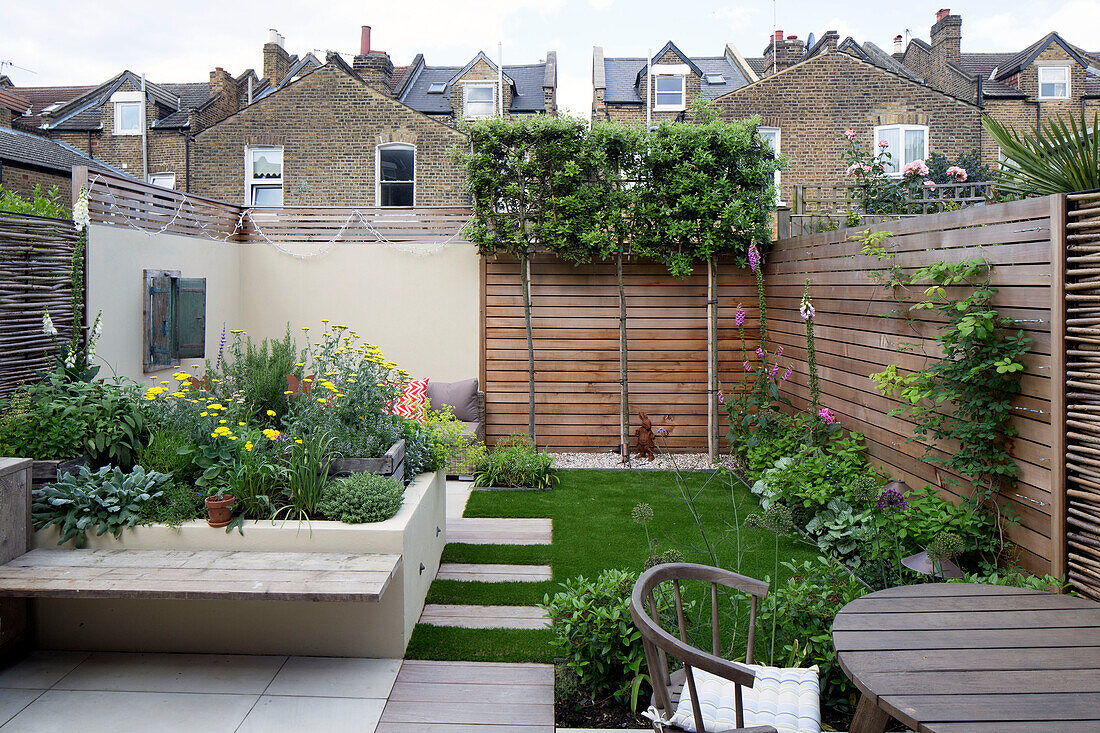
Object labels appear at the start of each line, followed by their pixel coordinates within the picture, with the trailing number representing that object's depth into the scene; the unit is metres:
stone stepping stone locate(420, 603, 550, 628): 3.82
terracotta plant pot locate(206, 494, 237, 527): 3.49
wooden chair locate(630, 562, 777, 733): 1.86
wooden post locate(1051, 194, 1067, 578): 3.34
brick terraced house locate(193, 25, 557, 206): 15.06
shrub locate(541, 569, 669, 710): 2.96
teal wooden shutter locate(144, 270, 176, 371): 6.44
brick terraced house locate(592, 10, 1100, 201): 15.09
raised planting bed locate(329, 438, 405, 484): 3.99
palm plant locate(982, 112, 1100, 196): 3.39
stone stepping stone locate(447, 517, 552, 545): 5.24
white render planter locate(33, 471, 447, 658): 3.43
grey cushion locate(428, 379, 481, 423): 7.84
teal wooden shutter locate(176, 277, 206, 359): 6.95
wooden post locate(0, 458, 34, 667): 3.28
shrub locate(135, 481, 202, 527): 3.53
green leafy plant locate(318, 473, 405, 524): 3.58
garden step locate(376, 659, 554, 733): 2.86
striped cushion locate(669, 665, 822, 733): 2.11
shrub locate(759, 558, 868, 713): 2.86
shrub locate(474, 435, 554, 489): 6.83
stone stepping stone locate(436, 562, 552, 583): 4.47
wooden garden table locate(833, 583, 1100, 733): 1.69
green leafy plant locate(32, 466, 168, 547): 3.49
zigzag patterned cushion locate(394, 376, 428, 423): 7.25
